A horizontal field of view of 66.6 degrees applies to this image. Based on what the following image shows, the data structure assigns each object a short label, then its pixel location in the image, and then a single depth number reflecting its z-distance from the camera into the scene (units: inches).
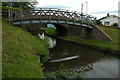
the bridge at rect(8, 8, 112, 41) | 657.3
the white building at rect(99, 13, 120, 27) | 1236.9
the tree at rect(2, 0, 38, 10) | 1141.9
